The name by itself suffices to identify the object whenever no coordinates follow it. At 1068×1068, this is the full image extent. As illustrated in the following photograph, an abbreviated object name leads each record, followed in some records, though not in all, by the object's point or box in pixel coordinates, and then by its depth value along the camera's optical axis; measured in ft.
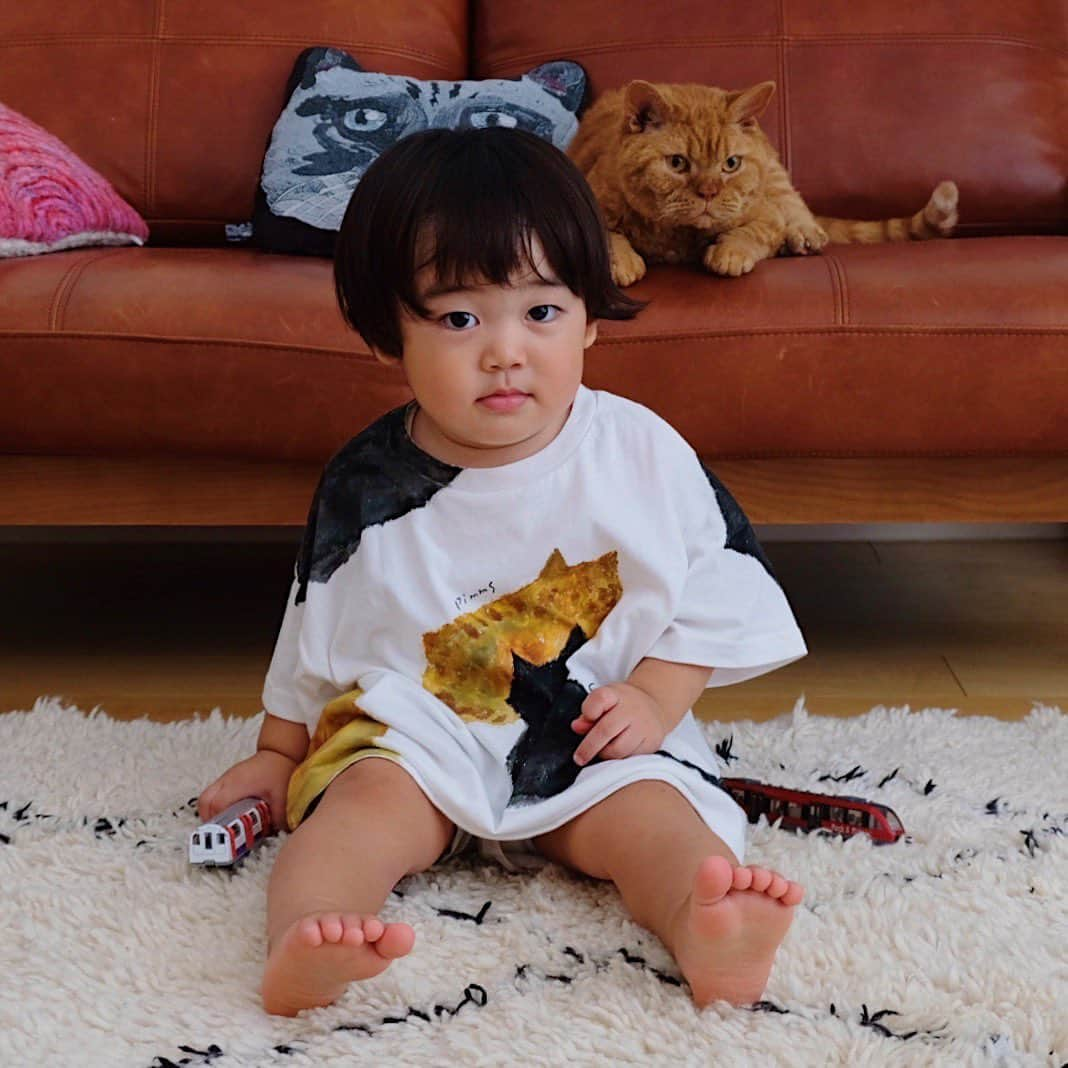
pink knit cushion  6.50
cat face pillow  6.78
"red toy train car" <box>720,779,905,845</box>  5.20
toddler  4.95
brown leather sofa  5.93
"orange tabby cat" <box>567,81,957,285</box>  6.39
